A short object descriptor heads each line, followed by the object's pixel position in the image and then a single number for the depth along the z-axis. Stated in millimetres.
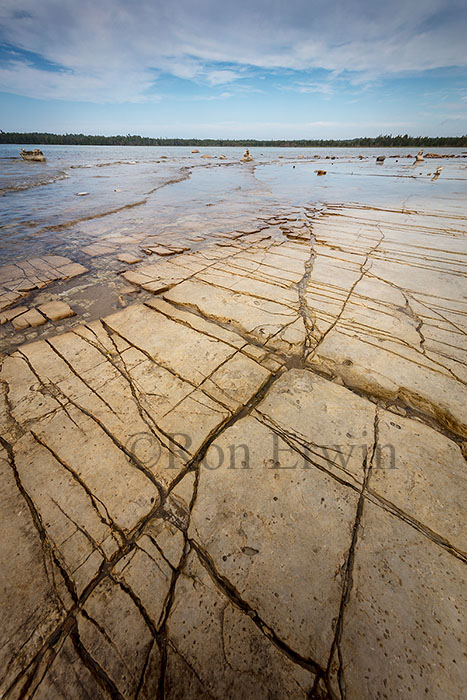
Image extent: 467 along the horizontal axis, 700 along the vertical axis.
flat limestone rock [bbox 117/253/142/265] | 4188
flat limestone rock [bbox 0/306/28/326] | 2748
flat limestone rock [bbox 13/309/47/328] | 2680
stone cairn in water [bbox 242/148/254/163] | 27766
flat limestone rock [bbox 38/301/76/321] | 2785
